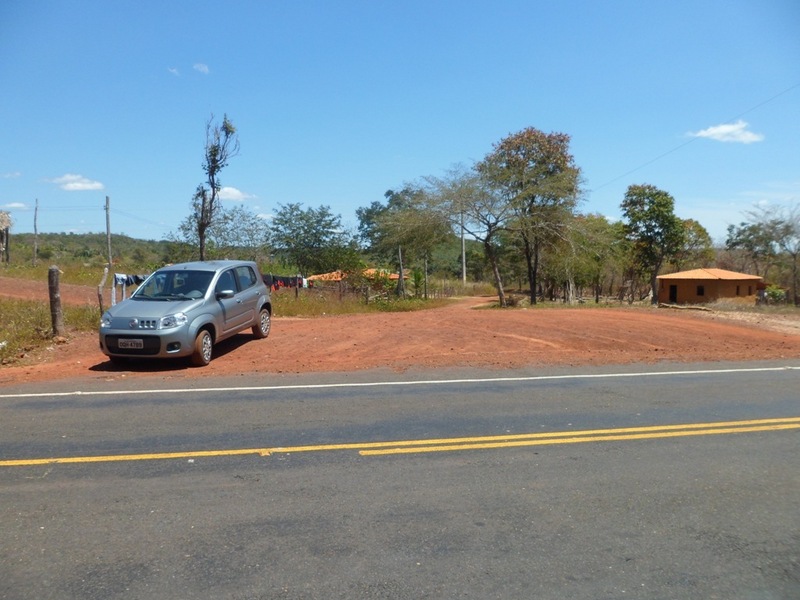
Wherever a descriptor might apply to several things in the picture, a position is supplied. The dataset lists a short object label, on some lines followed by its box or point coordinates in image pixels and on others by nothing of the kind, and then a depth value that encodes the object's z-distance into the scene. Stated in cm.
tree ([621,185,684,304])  3956
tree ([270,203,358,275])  3428
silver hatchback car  1026
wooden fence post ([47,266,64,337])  1248
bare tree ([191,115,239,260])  1870
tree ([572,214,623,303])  3125
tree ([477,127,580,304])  3078
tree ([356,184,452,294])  3072
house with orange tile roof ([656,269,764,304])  3719
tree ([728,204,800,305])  3394
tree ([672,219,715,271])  4670
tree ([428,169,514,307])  3019
